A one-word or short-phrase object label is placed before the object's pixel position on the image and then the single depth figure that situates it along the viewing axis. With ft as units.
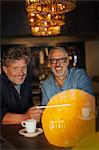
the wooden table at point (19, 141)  4.18
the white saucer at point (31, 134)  4.36
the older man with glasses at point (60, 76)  4.70
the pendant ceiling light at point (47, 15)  4.72
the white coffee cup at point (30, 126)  4.44
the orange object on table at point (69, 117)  4.74
